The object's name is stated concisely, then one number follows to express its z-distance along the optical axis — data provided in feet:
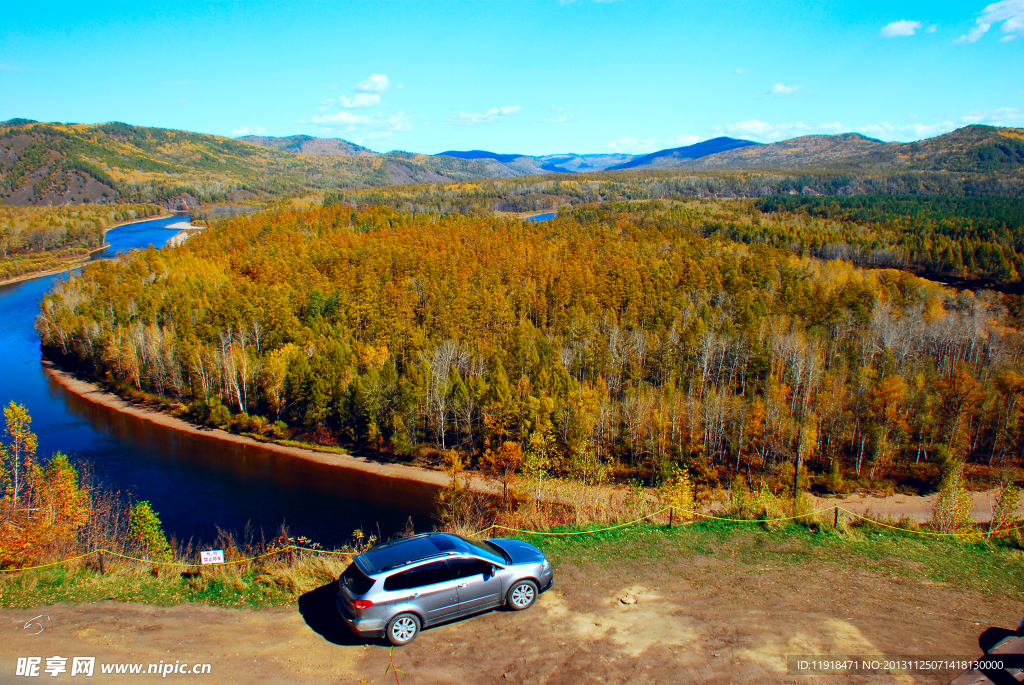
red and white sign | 47.37
